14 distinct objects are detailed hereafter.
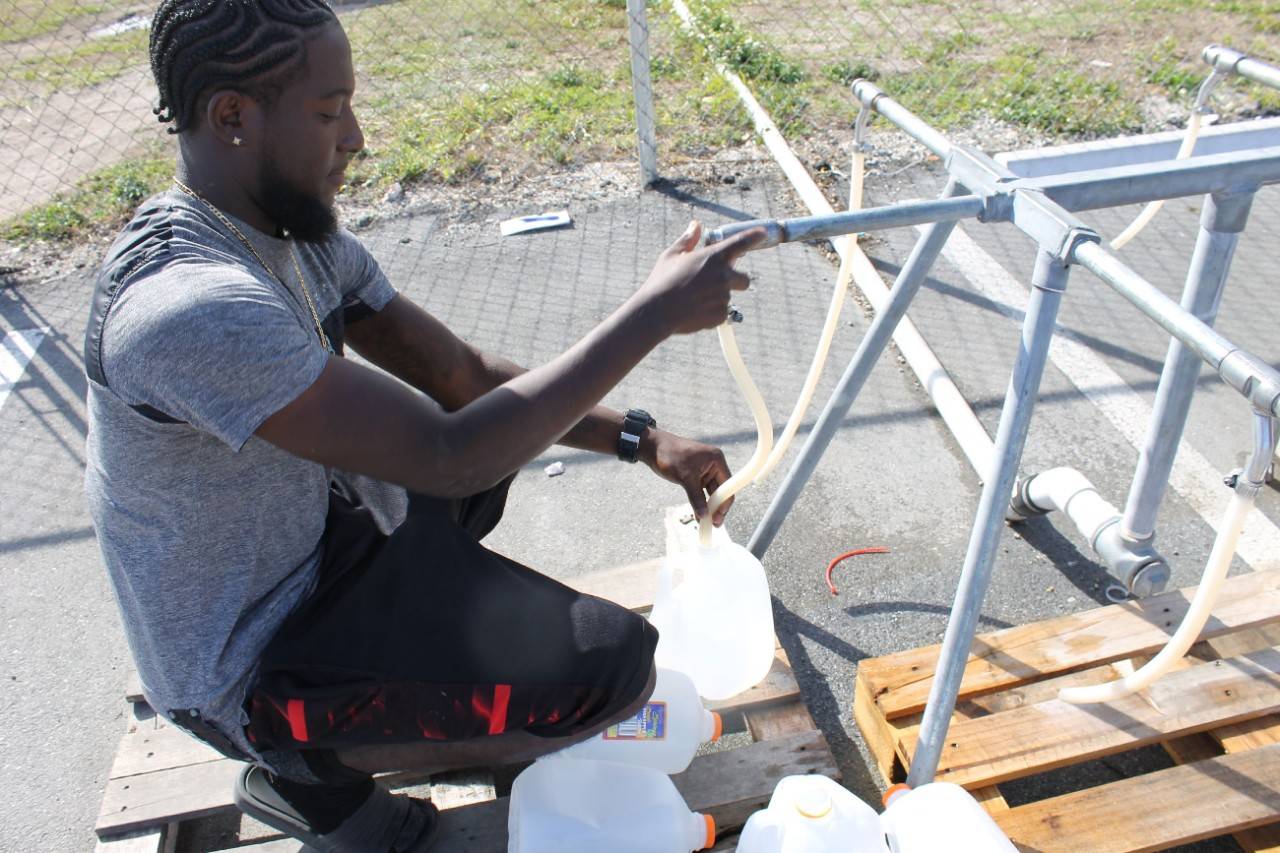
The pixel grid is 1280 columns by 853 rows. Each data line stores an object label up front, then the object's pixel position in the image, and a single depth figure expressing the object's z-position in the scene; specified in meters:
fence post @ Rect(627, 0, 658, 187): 4.59
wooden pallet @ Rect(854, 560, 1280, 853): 1.89
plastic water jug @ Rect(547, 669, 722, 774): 1.91
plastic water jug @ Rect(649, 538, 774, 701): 2.12
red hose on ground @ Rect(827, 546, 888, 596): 2.79
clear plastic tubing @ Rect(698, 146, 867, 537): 1.85
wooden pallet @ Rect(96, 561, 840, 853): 2.01
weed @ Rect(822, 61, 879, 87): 6.15
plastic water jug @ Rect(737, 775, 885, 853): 1.69
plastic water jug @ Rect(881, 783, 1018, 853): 1.73
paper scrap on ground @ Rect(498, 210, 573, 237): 4.70
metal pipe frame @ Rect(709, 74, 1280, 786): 1.39
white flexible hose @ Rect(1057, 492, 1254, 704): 1.52
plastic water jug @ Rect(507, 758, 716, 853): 1.80
